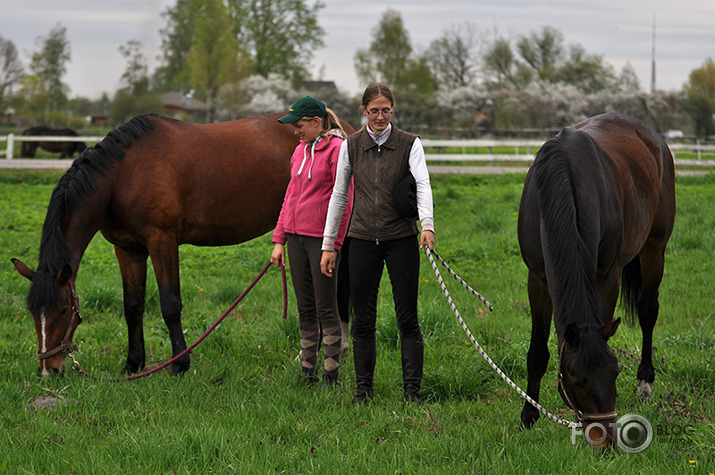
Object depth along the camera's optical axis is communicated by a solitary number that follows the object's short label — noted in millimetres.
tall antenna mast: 117131
